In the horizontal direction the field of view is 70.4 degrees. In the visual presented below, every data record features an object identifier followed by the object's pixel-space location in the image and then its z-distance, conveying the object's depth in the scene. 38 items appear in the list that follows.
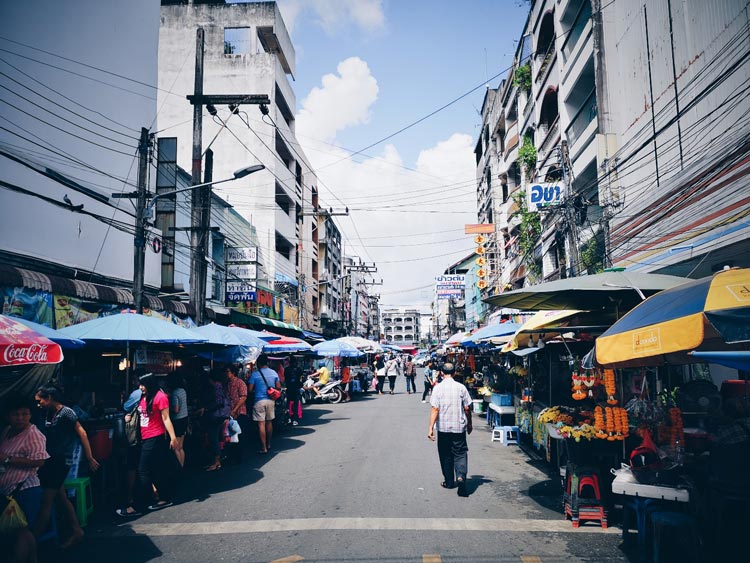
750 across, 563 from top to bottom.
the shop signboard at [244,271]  25.53
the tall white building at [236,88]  32.81
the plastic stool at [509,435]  12.71
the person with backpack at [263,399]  11.33
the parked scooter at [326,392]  23.47
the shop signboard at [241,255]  24.84
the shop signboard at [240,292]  23.94
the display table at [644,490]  5.28
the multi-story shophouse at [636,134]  10.92
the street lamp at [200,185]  12.64
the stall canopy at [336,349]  22.19
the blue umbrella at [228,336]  10.96
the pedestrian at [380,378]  29.67
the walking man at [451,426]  7.94
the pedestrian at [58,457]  5.67
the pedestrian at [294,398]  16.33
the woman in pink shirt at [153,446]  7.24
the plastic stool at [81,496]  6.59
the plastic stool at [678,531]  5.01
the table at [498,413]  13.42
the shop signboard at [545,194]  19.03
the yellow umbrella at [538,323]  9.22
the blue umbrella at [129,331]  8.38
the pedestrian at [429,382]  23.67
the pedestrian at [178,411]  8.09
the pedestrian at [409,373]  28.52
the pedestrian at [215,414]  9.84
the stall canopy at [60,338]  7.16
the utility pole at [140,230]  12.42
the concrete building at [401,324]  179.38
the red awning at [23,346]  5.07
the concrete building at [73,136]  12.22
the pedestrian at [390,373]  30.01
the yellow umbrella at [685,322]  3.80
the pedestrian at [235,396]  10.31
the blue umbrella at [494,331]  15.04
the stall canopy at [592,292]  7.45
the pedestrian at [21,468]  4.96
